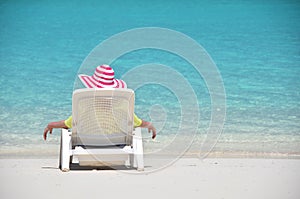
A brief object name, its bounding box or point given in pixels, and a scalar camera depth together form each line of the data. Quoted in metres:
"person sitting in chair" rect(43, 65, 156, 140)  13.53
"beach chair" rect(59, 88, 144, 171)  12.98
